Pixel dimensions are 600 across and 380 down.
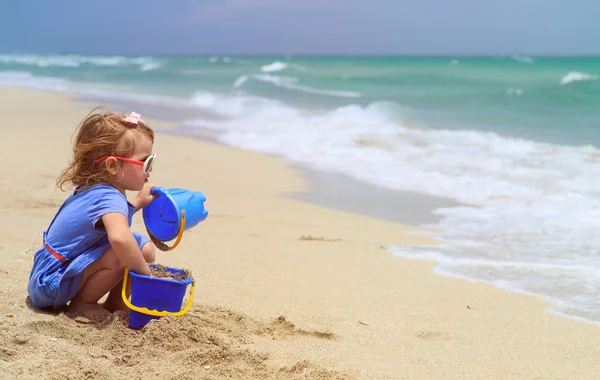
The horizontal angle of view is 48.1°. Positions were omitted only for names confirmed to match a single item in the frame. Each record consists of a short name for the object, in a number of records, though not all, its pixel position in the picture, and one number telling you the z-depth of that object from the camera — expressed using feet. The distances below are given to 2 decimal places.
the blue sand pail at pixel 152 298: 8.00
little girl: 8.17
